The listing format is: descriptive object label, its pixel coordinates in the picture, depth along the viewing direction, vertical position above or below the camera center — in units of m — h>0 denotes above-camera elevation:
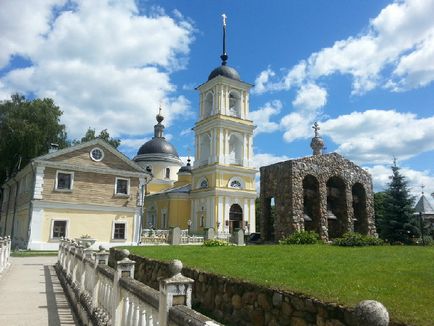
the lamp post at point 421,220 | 27.19 +1.06
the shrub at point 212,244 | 20.92 -0.54
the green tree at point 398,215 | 26.23 +1.42
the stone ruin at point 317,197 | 24.36 +2.57
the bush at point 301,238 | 20.91 -0.21
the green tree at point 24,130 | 39.62 +11.00
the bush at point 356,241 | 18.41 -0.29
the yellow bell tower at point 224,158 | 42.06 +8.90
